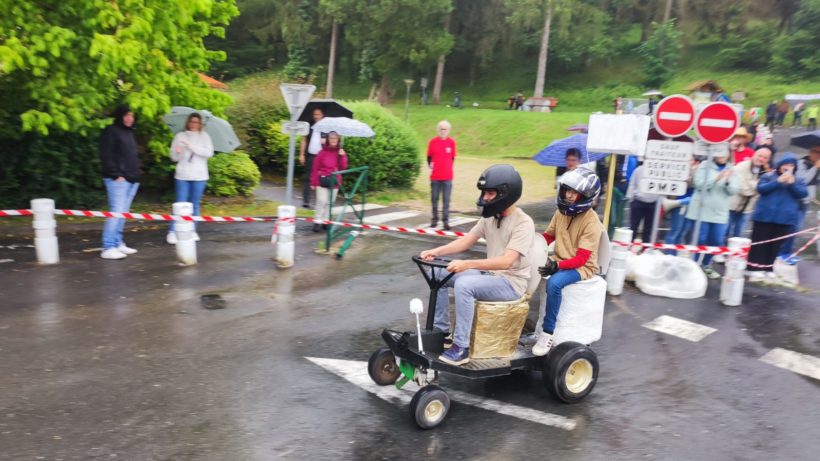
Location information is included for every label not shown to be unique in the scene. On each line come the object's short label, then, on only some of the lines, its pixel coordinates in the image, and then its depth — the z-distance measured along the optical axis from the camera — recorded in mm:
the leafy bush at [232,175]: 13133
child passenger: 4980
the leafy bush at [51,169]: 10438
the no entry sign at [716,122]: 8125
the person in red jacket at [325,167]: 10633
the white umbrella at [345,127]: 10773
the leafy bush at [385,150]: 15797
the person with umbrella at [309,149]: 12617
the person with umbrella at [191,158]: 9281
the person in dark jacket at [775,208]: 8469
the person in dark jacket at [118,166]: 8281
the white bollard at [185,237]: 8406
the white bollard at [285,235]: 8570
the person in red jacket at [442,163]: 11438
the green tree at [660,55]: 50625
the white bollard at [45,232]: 7949
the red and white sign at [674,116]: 8297
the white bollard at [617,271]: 8055
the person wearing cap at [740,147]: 9852
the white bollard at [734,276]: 7754
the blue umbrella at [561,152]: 10255
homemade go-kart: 4535
